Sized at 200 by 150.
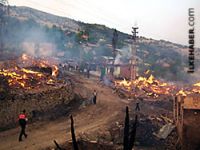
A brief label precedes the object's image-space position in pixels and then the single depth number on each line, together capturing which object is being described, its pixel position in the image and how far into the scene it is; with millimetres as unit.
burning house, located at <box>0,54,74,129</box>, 20078
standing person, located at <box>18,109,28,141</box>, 17155
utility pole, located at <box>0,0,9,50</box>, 62562
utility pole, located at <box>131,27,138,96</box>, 42631
